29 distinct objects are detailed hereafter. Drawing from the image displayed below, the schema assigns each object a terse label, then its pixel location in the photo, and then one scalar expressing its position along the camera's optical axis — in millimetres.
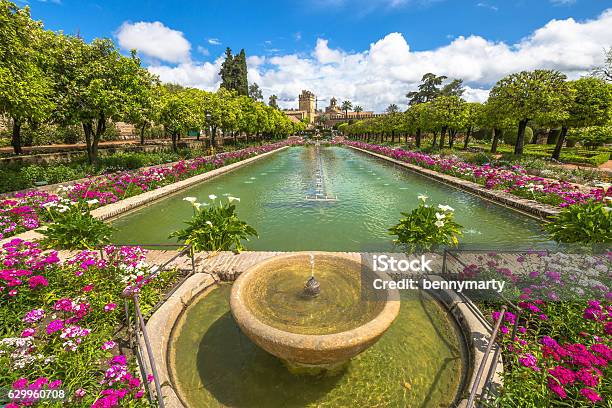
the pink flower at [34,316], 3119
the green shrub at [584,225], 5336
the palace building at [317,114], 146662
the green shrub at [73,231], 5902
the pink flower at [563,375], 2430
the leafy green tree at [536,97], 17156
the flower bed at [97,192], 7027
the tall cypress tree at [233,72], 58875
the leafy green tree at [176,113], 21984
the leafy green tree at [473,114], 25494
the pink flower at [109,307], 3422
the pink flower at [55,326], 2969
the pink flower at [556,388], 2295
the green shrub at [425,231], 5777
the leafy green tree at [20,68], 9180
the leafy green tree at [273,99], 119519
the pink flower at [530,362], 2728
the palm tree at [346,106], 145375
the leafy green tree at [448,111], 25281
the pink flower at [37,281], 3582
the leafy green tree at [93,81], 12750
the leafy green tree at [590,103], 17625
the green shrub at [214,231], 6000
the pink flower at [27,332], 2955
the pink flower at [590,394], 2191
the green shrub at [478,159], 18375
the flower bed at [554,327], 2493
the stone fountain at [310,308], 2578
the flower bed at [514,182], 8745
